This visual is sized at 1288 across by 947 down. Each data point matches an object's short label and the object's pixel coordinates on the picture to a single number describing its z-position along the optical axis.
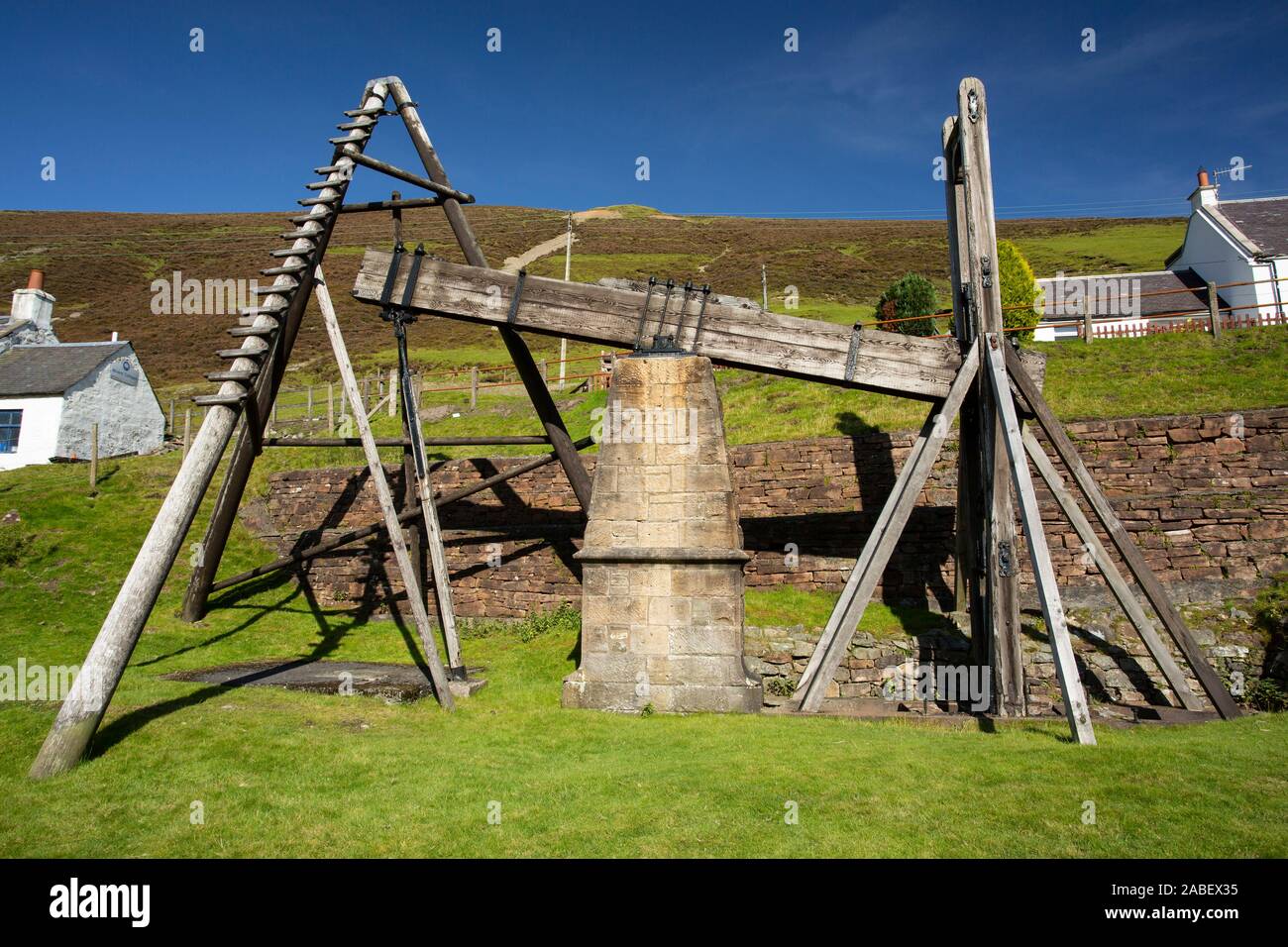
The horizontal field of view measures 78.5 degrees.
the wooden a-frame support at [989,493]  7.50
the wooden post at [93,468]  16.59
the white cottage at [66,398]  23.67
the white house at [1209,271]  28.12
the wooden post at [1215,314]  17.05
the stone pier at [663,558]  8.05
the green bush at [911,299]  29.23
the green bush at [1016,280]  28.42
